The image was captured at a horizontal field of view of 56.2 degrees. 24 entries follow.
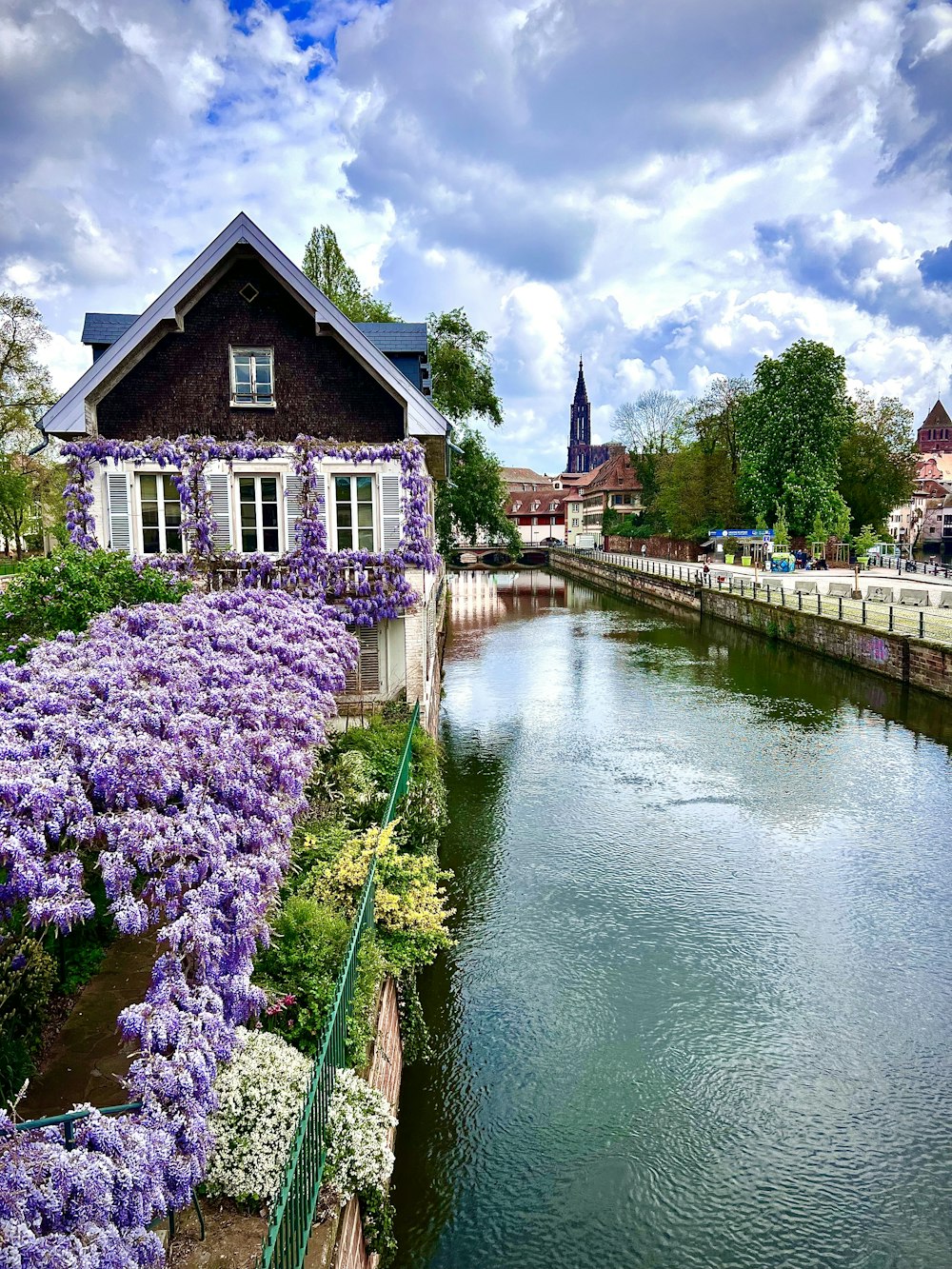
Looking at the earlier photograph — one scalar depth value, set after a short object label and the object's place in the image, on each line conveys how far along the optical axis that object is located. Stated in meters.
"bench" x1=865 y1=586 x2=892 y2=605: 41.64
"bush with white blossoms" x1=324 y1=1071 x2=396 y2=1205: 6.76
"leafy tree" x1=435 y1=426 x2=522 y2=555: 47.31
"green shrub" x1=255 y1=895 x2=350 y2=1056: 8.00
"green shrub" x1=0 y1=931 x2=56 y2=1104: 7.21
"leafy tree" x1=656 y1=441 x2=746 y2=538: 75.50
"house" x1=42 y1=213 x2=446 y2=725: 18.95
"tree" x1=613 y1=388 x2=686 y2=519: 93.81
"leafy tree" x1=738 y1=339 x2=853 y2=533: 66.44
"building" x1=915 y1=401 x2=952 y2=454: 172.88
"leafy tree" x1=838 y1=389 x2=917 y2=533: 71.56
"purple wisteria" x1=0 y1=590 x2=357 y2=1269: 4.39
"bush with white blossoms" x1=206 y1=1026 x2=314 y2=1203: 6.27
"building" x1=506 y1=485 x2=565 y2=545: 134.95
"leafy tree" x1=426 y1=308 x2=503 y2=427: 45.62
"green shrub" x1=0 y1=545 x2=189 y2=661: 14.92
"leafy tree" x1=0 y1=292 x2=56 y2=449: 49.19
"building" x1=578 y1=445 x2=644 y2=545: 110.88
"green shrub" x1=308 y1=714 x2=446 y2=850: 14.02
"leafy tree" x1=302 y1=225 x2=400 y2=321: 46.44
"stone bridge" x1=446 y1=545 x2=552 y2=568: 99.06
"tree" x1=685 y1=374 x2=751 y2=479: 79.75
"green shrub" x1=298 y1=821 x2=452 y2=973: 10.43
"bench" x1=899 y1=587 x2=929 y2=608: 38.98
